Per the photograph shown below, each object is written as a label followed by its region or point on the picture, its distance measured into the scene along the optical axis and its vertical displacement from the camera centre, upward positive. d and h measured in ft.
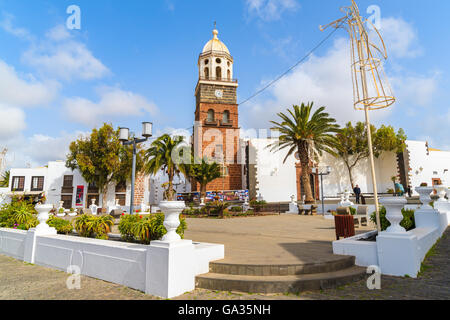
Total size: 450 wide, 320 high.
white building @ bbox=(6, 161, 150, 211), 99.30 +3.71
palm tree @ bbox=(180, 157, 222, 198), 88.02 +7.86
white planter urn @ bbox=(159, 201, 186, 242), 13.10 -1.19
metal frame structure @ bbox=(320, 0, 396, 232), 18.04 +9.59
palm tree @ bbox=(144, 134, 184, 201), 84.07 +13.47
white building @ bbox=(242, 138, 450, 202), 94.12 +8.68
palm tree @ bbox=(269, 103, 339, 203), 68.08 +16.81
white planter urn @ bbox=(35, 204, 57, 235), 22.48 -2.08
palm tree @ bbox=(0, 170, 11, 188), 116.74 +6.94
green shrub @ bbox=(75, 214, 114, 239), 21.31 -2.56
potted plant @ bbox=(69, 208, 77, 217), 75.55 -5.27
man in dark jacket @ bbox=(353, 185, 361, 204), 65.77 +0.53
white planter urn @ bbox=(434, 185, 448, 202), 31.70 +0.21
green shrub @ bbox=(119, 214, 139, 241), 18.36 -2.22
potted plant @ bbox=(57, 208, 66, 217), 72.81 -5.02
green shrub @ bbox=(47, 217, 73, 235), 24.76 -2.86
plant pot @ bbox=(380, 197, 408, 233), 15.07 -1.02
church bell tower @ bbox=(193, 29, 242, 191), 99.50 +31.81
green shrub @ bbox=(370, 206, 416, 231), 22.95 -2.49
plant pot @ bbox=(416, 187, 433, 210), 25.27 -0.13
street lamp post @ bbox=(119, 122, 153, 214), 31.42 +7.67
